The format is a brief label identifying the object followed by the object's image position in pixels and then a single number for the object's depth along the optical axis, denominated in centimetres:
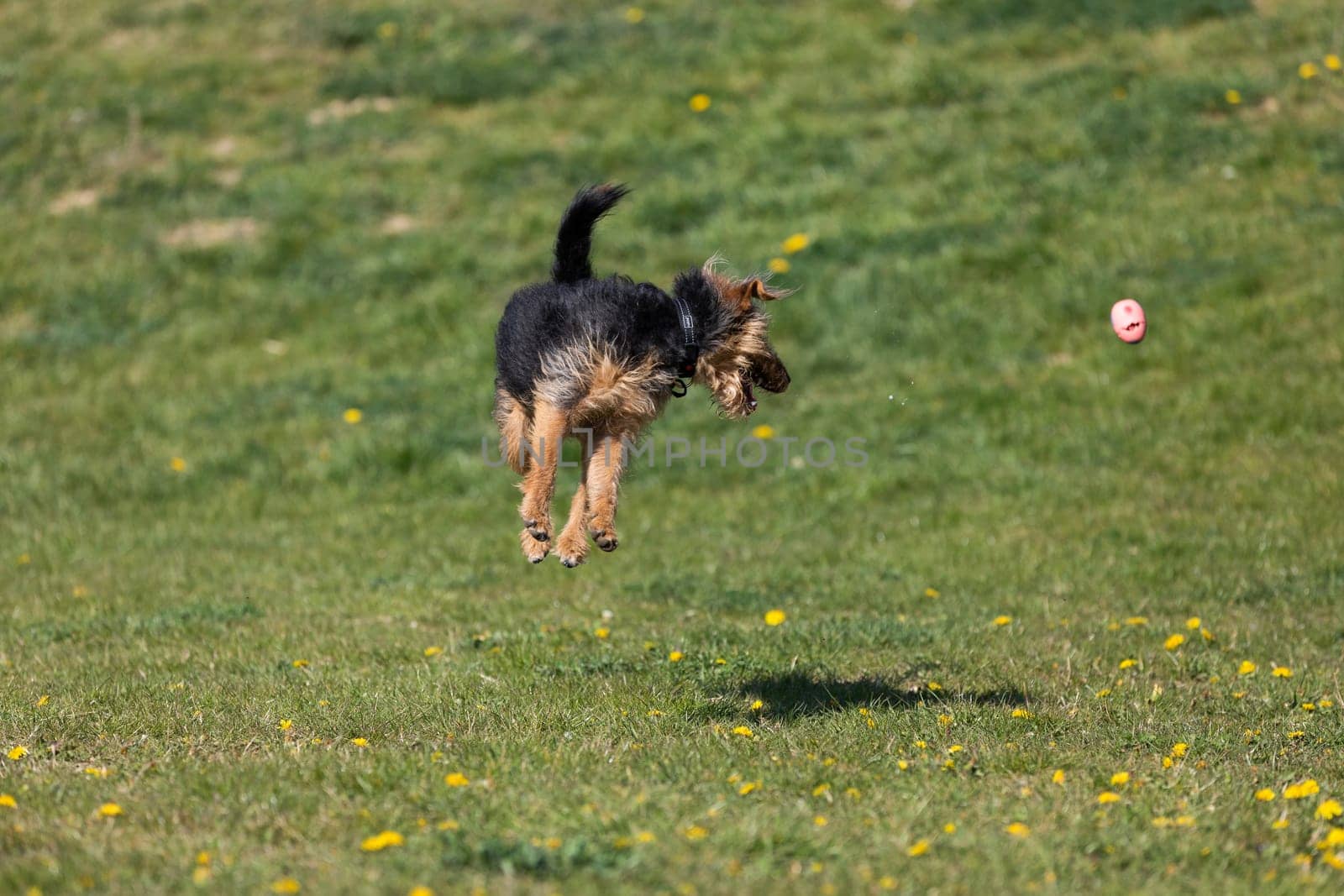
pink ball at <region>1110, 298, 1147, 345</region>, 1808
